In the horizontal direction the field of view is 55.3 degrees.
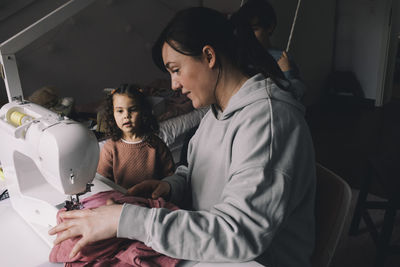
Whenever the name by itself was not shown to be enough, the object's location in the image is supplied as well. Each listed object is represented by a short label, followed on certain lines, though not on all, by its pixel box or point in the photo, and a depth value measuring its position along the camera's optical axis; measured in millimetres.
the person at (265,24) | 1940
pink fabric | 780
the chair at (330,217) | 935
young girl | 1679
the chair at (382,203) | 1825
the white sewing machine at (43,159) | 866
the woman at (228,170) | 747
